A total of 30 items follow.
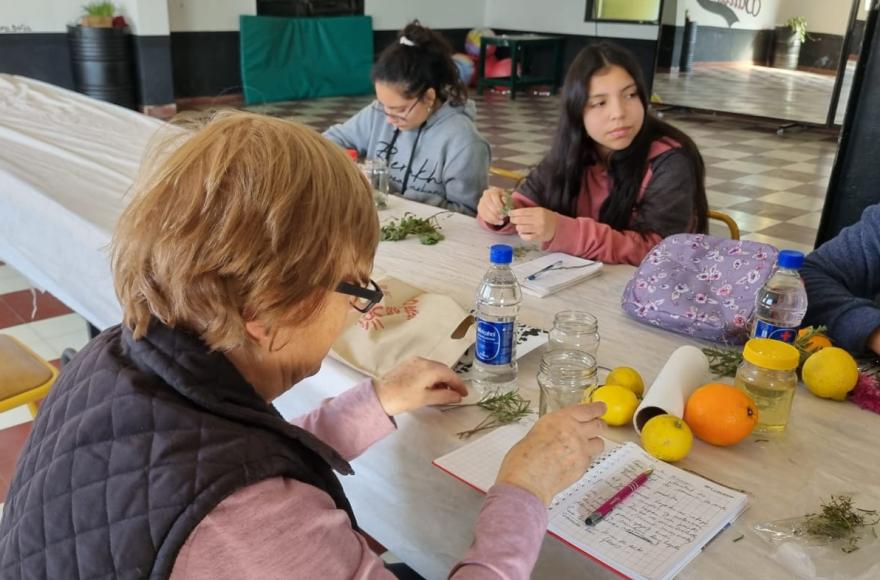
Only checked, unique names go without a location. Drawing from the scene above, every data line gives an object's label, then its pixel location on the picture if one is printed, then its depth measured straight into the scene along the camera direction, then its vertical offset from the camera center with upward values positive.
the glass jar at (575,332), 1.43 -0.54
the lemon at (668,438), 1.11 -0.56
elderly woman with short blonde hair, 0.73 -0.39
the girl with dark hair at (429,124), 2.67 -0.37
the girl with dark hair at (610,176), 1.97 -0.41
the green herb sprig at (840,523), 0.98 -0.59
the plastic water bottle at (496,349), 1.30 -0.53
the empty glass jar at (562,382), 1.24 -0.54
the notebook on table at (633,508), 0.94 -0.60
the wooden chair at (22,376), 1.75 -0.81
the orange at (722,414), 1.14 -0.54
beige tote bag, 1.38 -0.55
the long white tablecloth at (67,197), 2.21 -0.57
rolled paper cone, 1.19 -0.54
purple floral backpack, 1.47 -0.48
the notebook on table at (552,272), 1.77 -0.57
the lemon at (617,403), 1.21 -0.56
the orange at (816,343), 1.38 -0.53
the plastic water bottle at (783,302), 1.35 -0.47
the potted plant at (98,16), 7.08 -0.12
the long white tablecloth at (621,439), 1.00 -0.61
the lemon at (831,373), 1.28 -0.54
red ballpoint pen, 1.01 -0.60
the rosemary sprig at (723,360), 1.38 -0.57
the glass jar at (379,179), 2.43 -0.49
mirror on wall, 8.22 -0.39
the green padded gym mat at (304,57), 8.45 -0.52
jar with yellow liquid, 1.18 -0.52
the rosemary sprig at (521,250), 2.03 -0.58
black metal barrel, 7.10 -0.52
